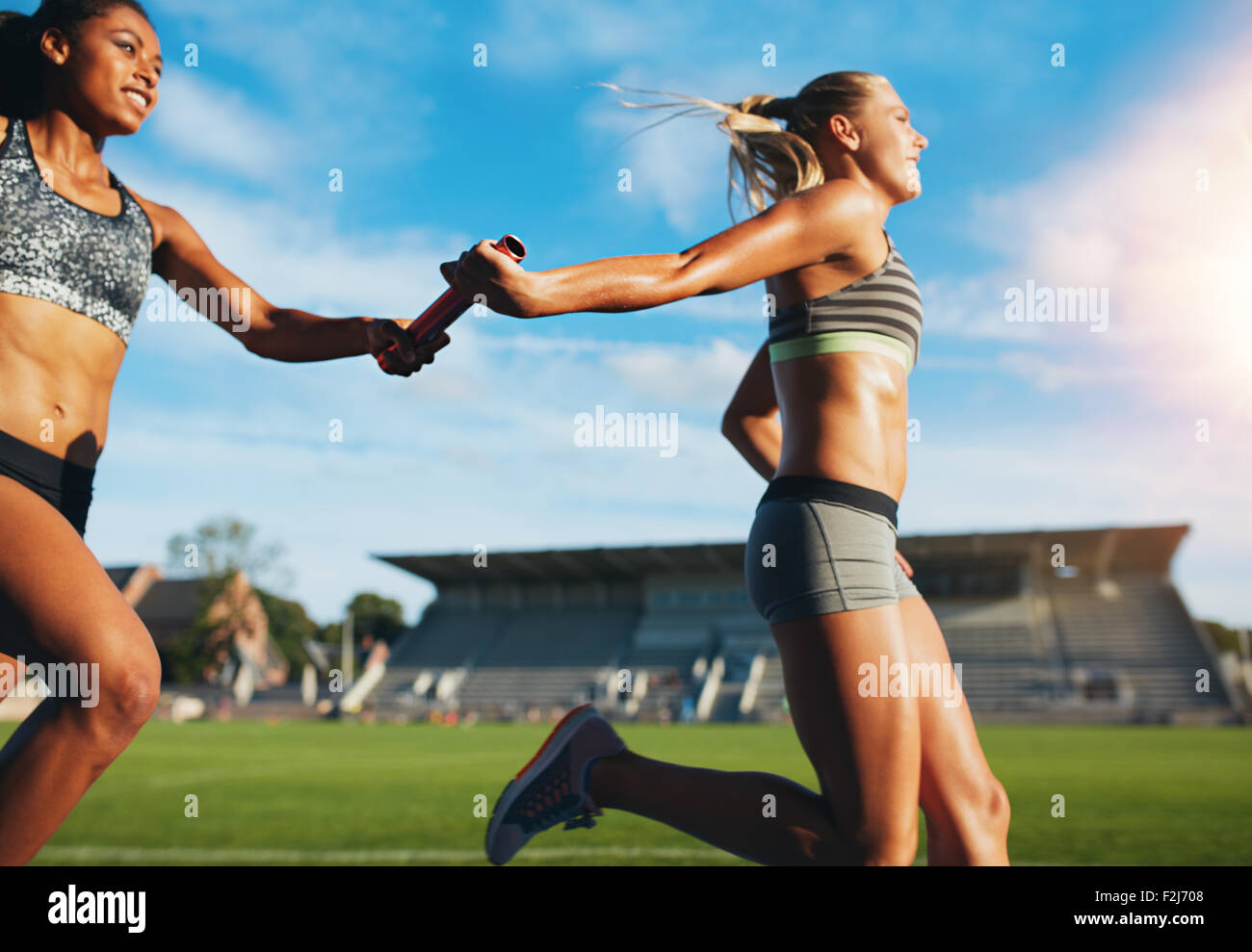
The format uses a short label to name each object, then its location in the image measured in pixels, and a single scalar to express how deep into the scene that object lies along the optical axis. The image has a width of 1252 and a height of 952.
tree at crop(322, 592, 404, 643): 80.50
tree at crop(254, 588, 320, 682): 76.56
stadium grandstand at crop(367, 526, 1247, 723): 36.62
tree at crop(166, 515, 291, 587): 57.34
